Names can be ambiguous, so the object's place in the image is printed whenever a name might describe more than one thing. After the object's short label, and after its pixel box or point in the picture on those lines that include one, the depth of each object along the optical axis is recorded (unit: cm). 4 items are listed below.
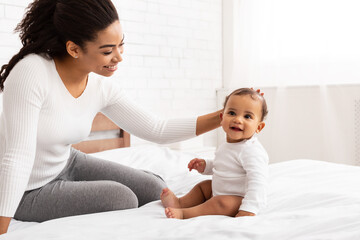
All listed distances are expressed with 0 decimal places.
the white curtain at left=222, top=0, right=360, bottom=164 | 275
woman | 116
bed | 89
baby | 114
